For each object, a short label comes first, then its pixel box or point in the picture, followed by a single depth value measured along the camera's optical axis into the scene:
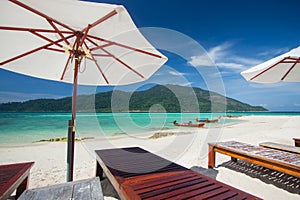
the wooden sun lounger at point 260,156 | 2.17
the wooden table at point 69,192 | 1.18
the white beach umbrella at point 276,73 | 3.66
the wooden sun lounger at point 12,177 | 1.36
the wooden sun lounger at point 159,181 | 1.29
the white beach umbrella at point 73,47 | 1.53
